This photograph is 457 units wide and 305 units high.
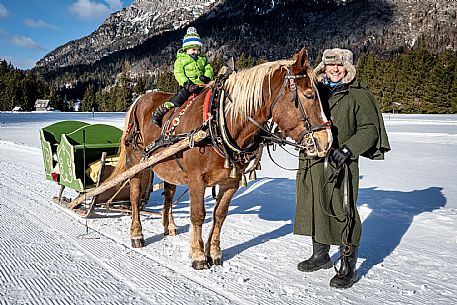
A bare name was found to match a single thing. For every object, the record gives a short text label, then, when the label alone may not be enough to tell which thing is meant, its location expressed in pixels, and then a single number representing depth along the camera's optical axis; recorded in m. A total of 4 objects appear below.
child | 4.66
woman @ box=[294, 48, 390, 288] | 3.64
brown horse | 3.36
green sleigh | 6.23
